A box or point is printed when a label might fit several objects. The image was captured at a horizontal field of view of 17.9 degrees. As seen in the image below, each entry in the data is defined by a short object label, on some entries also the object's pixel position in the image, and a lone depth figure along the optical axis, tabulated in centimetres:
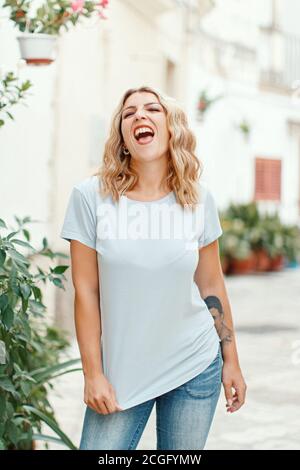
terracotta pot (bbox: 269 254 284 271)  1588
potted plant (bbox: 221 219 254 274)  1432
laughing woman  254
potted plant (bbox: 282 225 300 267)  1606
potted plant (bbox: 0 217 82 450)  297
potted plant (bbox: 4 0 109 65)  419
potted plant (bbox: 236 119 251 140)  1734
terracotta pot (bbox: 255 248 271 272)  1560
